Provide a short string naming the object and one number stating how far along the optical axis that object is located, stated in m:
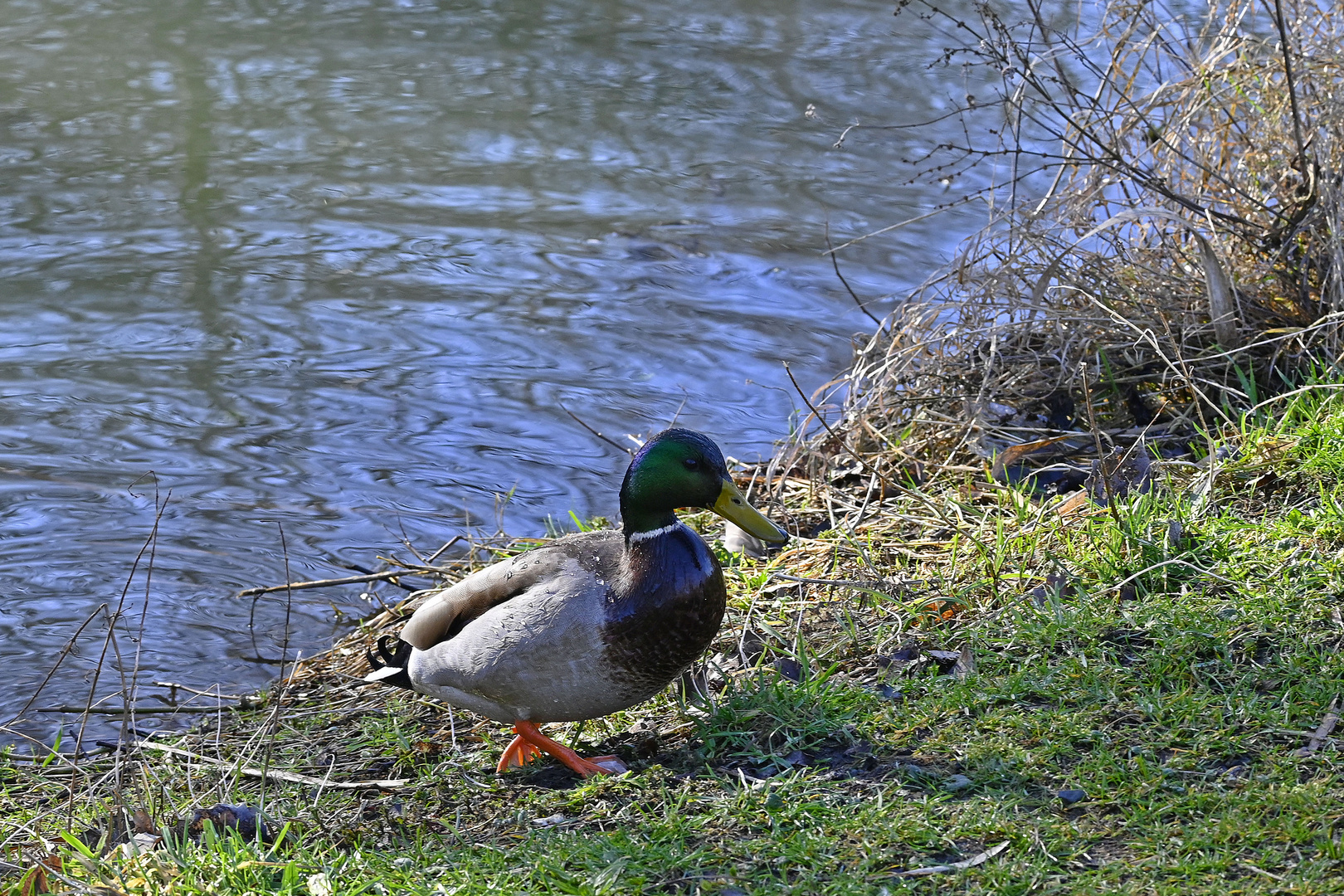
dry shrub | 9.61
